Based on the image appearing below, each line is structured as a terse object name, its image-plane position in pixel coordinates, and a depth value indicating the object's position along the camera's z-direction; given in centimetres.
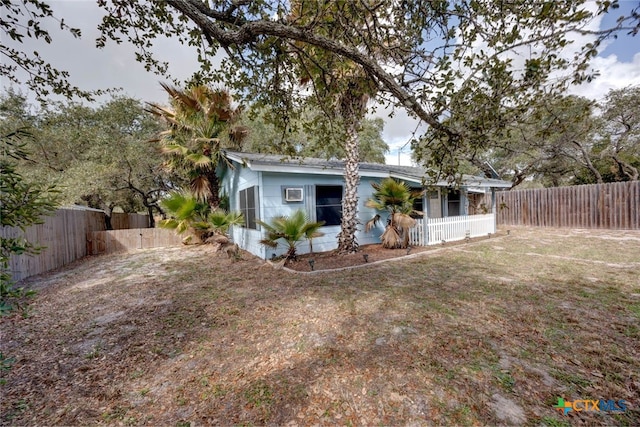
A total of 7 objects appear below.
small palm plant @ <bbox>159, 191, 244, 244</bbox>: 826
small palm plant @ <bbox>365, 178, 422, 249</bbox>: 786
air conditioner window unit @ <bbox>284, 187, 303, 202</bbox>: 792
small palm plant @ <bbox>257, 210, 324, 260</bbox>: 652
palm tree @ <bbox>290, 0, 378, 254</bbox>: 303
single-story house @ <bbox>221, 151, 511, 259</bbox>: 762
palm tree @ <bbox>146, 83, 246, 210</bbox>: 884
